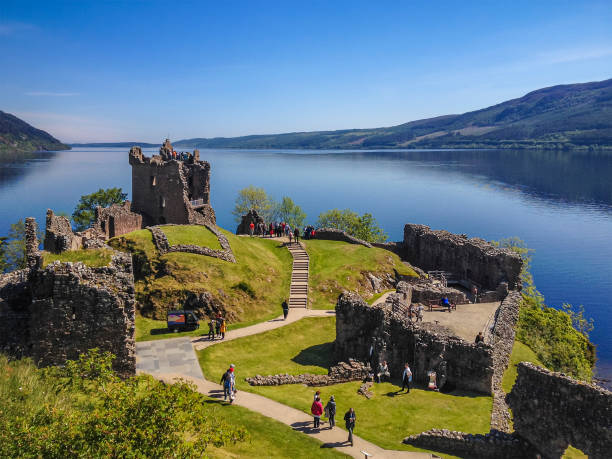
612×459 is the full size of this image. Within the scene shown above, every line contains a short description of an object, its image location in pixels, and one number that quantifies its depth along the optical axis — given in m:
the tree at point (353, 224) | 100.12
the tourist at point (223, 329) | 33.47
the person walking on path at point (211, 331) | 33.12
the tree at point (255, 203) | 122.69
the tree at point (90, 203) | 89.81
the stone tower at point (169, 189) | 56.56
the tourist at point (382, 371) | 29.93
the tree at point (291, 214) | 123.19
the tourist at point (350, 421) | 20.97
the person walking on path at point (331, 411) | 22.20
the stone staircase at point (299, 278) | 43.34
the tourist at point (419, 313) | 37.75
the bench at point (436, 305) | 42.49
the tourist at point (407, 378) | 27.80
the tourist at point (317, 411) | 21.97
